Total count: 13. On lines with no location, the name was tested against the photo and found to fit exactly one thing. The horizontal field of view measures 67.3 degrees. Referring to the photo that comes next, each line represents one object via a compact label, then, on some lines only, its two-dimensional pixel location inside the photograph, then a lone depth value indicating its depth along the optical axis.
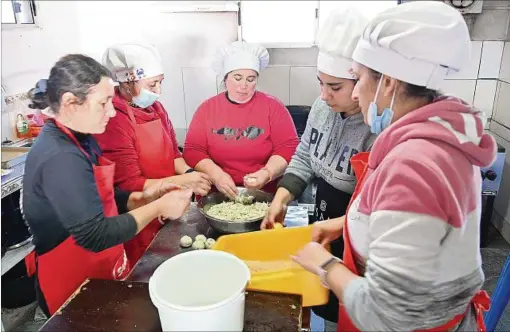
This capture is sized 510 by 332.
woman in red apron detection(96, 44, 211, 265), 1.72
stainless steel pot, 1.41
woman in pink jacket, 0.75
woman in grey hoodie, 1.42
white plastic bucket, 0.77
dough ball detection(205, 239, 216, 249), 1.37
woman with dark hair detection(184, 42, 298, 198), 2.10
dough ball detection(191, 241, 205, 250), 1.38
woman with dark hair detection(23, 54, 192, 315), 1.13
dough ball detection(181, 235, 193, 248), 1.41
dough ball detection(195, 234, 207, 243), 1.40
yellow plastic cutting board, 1.14
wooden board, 0.94
